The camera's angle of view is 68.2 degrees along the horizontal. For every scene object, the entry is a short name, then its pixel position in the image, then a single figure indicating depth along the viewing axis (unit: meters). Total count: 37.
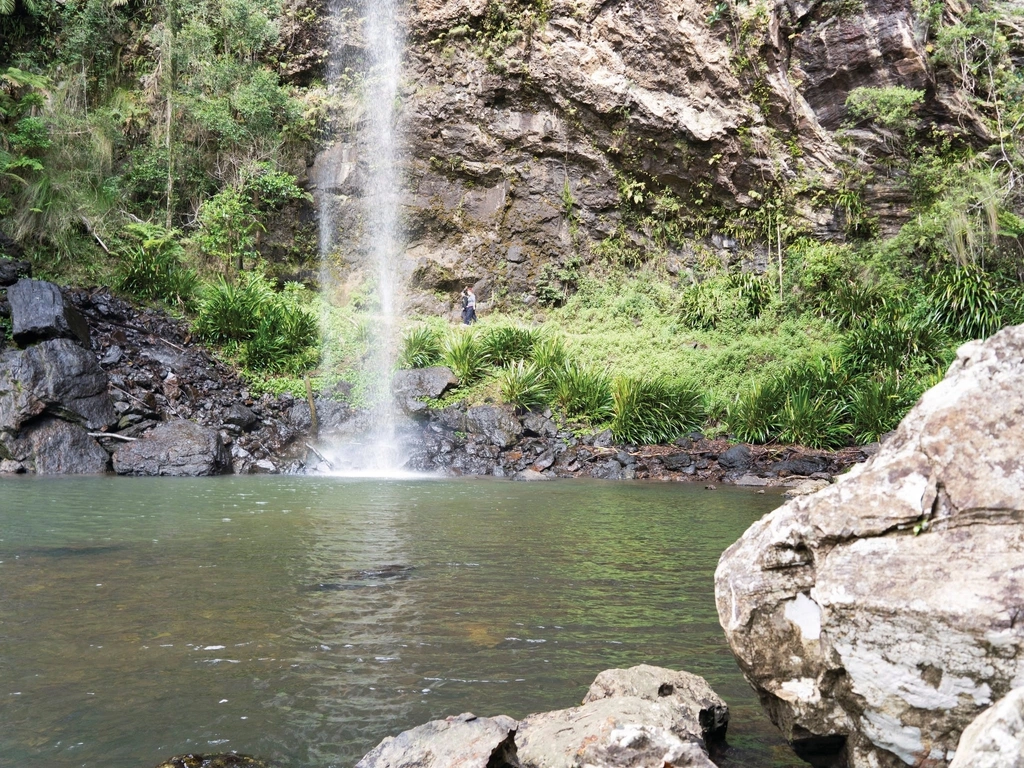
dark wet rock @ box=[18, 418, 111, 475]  12.87
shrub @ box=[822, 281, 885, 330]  18.91
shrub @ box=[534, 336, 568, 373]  16.77
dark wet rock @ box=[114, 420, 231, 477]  12.71
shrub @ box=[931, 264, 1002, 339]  16.97
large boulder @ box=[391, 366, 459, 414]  15.98
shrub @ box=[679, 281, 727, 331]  20.92
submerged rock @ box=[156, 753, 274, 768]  2.69
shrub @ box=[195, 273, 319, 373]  16.98
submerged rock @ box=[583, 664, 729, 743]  2.96
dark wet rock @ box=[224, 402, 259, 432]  14.98
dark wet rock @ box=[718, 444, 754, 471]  13.71
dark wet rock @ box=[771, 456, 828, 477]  13.25
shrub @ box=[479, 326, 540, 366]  17.47
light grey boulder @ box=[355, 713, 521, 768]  2.46
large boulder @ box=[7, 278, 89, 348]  14.14
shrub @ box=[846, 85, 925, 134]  19.64
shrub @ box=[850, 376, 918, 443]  14.47
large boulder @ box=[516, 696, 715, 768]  2.43
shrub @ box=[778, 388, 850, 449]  14.62
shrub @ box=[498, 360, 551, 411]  15.98
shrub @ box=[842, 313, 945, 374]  16.36
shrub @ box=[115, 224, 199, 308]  17.81
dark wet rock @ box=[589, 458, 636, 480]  13.99
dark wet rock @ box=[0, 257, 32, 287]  15.39
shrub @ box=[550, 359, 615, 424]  15.94
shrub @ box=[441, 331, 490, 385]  16.73
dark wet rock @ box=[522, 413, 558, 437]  15.52
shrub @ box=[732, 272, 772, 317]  20.95
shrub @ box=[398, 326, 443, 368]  17.48
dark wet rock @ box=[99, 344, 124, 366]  15.22
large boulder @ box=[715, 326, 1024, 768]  2.08
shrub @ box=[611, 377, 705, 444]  15.38
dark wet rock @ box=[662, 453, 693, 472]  14.05
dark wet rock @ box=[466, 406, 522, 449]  15.20
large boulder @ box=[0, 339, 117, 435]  13.10
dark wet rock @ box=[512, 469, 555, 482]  13.45
